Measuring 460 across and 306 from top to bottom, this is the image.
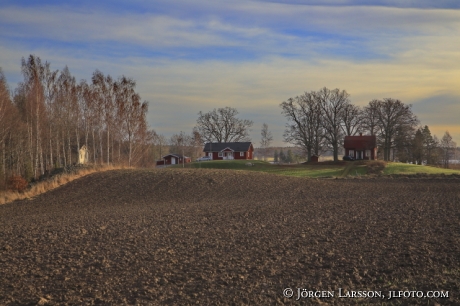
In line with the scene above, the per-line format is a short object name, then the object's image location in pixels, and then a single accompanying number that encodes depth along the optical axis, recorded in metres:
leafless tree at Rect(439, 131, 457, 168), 93.38
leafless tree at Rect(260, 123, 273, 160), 108.38
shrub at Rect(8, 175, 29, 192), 33.19
